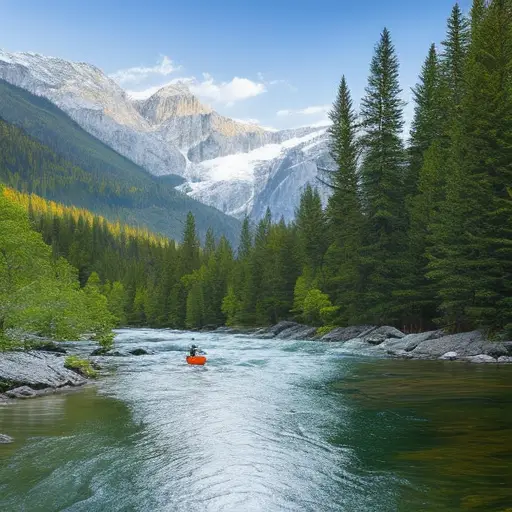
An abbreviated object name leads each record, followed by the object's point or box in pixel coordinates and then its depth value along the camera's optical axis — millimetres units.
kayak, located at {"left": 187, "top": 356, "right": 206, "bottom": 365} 33681
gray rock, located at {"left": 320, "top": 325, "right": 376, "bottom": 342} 52616
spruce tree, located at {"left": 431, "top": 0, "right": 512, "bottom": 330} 34594
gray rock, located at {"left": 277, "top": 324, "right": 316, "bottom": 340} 62162
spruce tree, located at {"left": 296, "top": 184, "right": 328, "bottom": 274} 72438
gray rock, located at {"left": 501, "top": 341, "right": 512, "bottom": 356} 31428
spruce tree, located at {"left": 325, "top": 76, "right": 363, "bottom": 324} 58500
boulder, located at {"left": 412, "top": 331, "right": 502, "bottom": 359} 33378
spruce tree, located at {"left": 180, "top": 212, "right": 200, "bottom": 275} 132375
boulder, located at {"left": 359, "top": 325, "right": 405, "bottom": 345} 45500
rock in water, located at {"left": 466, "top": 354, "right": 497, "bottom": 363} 30375
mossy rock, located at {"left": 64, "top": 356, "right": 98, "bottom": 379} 28484
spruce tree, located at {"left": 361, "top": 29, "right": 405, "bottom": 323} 51969
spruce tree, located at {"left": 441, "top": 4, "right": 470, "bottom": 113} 51750
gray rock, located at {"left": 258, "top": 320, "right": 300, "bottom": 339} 70062
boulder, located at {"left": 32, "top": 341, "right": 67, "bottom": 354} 39069
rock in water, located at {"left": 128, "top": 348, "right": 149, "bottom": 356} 43488
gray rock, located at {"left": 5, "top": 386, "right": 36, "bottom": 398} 21703
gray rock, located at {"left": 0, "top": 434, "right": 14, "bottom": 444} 14289
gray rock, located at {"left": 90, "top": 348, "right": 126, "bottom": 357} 42178
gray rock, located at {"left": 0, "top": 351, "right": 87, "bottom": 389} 23447
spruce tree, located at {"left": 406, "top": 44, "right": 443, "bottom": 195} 56000
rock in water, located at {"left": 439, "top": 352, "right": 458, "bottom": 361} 33000
